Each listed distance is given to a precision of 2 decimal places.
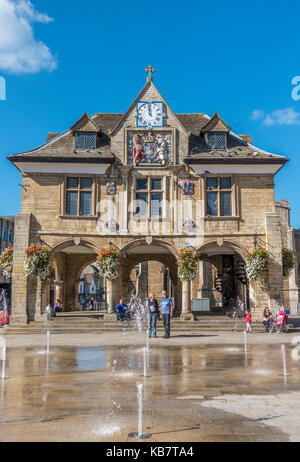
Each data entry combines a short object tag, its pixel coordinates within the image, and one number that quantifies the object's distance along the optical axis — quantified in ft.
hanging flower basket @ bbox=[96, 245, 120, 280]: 64.08
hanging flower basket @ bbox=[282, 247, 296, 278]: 67.92
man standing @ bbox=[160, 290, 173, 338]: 51.39
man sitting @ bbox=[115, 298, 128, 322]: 65.10
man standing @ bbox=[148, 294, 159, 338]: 51.62
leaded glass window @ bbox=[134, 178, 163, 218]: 69.05
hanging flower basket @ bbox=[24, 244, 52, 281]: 62.75
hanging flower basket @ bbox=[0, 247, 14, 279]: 66.80
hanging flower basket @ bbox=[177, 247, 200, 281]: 64.44
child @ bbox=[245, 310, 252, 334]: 59.57
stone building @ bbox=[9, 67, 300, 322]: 66.44
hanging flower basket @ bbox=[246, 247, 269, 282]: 63.46
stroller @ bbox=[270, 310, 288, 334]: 58.39
